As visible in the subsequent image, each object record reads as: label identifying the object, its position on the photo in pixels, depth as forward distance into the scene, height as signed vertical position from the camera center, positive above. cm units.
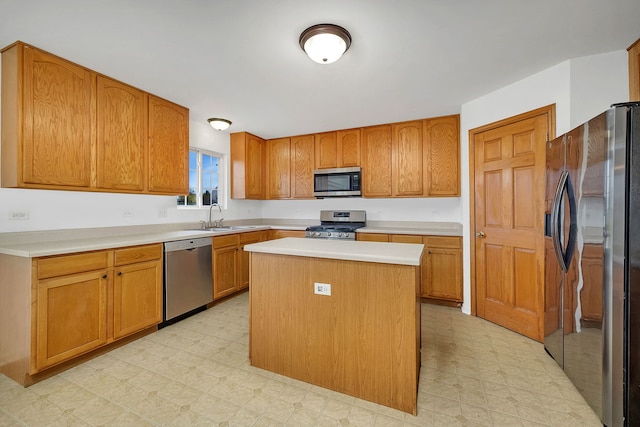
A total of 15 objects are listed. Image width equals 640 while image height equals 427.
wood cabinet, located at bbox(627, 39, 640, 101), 196 +104
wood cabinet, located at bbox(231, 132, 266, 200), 428 +74
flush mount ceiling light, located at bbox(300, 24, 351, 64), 175 +114
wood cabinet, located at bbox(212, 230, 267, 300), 333 -67
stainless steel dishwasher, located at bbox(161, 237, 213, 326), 275 -70
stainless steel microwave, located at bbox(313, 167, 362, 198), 403 +47
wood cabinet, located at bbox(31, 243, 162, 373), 188 -69
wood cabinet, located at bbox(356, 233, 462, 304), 325 -66
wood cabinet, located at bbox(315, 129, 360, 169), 410 +99
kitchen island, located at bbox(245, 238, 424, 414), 159 -67
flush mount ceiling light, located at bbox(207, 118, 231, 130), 352 +116
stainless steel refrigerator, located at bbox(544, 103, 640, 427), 139 -26
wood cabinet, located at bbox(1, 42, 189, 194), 198 +72
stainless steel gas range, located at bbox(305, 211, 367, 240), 382 -20
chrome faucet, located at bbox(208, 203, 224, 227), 387 -13
